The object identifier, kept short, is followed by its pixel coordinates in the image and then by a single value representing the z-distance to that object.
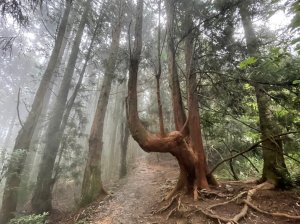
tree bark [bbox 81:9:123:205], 8.28
